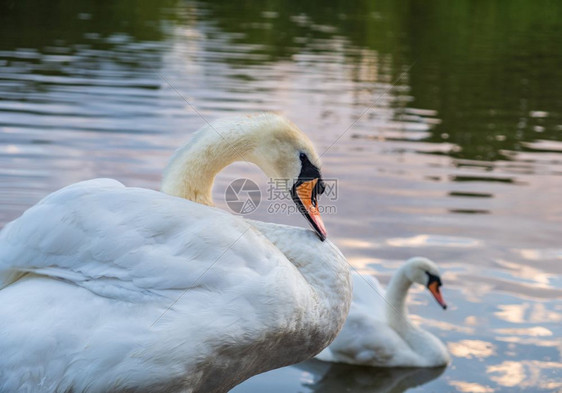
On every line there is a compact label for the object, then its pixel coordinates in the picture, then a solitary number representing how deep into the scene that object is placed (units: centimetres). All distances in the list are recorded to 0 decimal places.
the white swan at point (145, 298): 326
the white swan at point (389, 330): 596
